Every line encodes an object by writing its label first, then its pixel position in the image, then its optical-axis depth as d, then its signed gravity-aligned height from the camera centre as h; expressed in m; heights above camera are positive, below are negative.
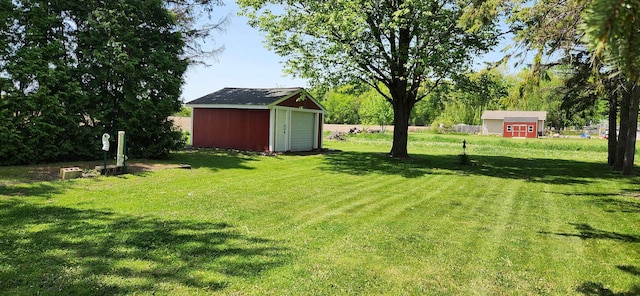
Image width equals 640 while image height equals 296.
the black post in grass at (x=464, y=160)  15.77 -0.95
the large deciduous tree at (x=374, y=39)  13.21 +3.57
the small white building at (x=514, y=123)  51.47 +2.17
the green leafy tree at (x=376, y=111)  52.44 +3.28
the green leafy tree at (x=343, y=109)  85.69 +5.33
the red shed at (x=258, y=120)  17.81 +0.47
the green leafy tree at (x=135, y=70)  11.72 +1.75
